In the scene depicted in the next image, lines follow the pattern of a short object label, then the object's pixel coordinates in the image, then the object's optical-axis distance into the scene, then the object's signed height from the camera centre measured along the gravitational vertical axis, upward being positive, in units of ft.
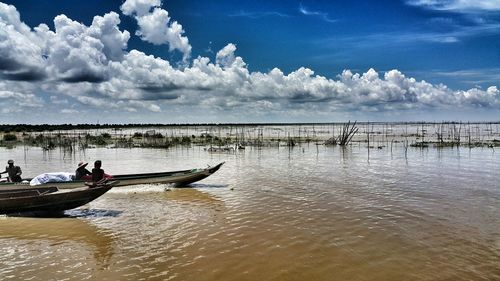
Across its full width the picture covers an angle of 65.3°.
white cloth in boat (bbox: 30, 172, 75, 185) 41.97 -4.83
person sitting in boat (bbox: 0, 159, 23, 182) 44.98 -4.33
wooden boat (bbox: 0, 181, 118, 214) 35.76 -6.07
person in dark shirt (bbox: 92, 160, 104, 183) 39.86 -4.14
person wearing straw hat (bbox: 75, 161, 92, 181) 44.04 -4.59
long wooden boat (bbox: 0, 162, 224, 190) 43.34 -5.81
